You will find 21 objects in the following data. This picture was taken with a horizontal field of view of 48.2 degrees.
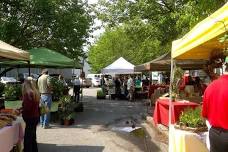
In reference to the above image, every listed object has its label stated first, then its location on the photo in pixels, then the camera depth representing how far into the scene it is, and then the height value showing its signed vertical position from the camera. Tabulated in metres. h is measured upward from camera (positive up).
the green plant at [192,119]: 4.41 -0.70
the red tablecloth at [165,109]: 6.59 -0.88
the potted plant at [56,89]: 10.34 -0.38
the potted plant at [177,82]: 7.44 -0.11
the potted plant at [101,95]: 18.25 -1.12
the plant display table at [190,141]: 4.25 -1.06
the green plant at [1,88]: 9.13 -0.28
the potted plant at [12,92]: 9.67 -0.45
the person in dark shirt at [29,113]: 5.35 -0.70
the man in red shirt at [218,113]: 2.93 -0.41
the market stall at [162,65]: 11.55 +0.65
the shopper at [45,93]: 8.49 -0.45
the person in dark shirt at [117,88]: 17.90 -0.63
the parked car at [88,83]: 30.80 -0.43
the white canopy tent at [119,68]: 18.38 +0.81
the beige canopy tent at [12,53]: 5.04 +0.59
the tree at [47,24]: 12.32 +2.88
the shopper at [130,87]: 17.22 -0.54
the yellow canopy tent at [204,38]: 3.32 +0.61
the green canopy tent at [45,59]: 9.93 +0.81
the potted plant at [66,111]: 8.95 -1.14
